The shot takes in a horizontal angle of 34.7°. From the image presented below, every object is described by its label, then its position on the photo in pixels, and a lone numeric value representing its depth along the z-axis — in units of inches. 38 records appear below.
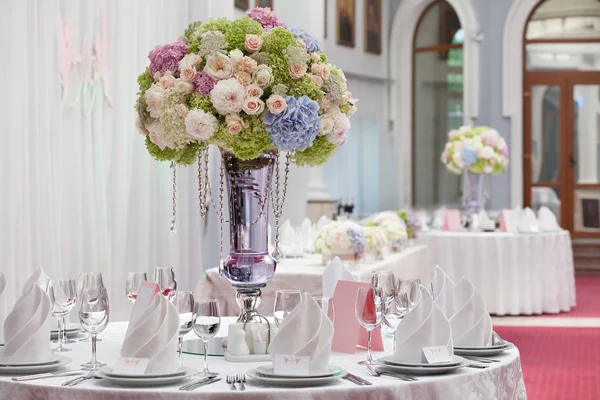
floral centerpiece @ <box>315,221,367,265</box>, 208.2
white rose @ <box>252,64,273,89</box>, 104.0
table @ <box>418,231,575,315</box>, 341.4
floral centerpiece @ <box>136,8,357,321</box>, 104.1
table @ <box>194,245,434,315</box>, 198.4
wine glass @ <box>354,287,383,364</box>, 96.5
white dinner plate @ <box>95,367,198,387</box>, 84.8
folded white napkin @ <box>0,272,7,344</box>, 110.0
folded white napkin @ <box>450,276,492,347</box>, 101.3
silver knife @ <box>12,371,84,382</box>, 89.0
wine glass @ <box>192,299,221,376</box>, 89.7
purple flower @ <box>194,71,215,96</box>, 105.3
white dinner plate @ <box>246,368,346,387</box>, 84.7
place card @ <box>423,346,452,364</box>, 91.8
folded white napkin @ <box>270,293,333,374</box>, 86.8
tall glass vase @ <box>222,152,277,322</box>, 109.5
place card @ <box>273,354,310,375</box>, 86.3
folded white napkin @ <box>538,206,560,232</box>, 353.1
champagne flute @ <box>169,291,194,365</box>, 93.0
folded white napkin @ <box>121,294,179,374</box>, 87.0
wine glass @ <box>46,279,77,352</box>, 105.8
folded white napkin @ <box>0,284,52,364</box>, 94.2
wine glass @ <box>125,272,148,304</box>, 112.3
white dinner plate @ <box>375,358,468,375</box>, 90.4
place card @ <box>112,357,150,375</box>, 86.1
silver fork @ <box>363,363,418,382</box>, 88.6
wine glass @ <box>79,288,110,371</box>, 95.8
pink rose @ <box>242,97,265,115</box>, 102.9
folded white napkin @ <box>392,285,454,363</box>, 93.0
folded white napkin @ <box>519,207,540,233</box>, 347.3
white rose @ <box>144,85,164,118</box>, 107.4
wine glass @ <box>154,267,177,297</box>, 111.7
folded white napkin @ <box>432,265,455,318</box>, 105.2
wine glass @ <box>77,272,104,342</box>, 105.7
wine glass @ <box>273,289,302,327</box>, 95.3
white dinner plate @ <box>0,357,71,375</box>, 91.7
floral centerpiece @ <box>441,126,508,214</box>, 366.6
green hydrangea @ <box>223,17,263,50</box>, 106.7
